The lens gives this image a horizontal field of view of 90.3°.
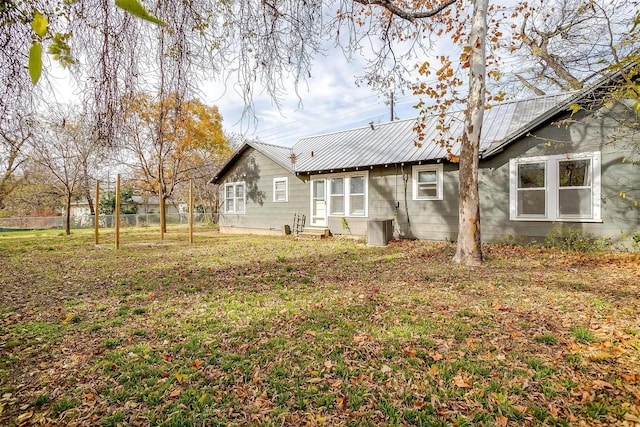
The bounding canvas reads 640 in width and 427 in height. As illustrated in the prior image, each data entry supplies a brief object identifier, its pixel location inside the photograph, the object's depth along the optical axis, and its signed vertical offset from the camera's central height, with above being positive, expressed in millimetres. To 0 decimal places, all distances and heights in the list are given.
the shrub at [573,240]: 8144 -766
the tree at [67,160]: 14727 +2511
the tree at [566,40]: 6883 +5553
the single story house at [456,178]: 8102 +1102
